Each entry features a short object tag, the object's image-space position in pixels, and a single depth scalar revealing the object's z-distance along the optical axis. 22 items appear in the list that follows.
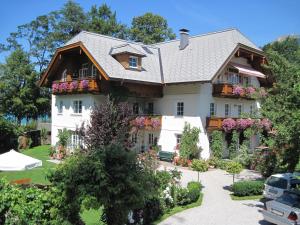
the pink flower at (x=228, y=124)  28.94
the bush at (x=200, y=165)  23.34
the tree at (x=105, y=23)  50.94
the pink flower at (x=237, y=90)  30.25
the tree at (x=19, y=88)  46.09
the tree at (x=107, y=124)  21.22
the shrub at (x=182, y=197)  17.31
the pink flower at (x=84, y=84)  29.27
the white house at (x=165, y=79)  29.03
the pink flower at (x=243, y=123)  29.84
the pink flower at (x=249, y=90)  31.58
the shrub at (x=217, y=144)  28.87
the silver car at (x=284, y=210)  12.25
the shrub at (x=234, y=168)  20.38
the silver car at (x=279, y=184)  16.47
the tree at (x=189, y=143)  28.56
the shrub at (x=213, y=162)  28.08
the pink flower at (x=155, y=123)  30.56
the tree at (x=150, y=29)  54.84
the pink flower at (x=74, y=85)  30.63
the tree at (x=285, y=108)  16.22
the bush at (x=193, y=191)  17.62
